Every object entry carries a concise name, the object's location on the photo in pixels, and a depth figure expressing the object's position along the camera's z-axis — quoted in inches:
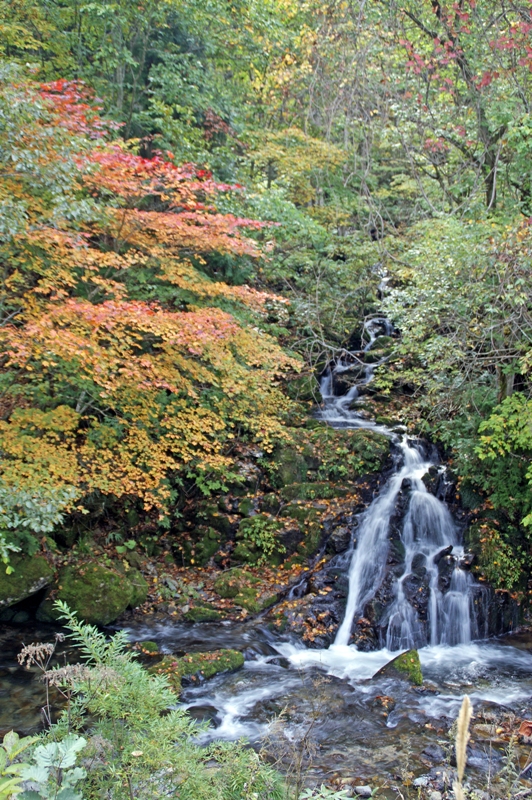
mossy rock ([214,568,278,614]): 348.5
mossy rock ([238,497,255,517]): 417.4
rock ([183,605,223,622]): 334.0
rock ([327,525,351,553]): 383.9
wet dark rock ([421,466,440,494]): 413.7
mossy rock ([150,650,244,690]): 263.0
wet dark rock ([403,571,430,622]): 338.1
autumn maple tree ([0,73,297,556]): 237.5
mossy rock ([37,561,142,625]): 307.7
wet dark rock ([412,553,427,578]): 357.1
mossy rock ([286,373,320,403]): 527.2
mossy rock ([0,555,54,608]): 289.4
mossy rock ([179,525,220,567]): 395.5
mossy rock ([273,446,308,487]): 444.5
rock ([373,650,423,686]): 273.4
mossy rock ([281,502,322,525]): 408.2
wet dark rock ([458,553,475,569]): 357.1
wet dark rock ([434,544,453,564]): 364.4
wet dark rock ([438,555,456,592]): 349.4
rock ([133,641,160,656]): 290.0
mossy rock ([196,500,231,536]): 411.2
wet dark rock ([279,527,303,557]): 395.2
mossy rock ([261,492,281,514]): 422.0
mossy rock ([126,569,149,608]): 332.8
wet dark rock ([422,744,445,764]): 208.1
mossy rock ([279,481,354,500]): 428.1
